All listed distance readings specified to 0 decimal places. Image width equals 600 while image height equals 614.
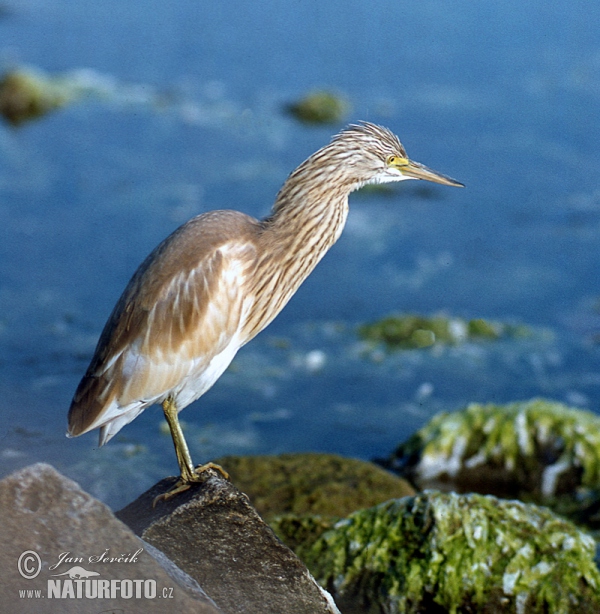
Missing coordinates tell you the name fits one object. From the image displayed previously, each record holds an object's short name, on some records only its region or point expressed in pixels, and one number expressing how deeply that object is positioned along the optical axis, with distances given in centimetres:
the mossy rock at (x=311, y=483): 1161
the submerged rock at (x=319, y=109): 2336
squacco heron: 920
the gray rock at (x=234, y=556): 824
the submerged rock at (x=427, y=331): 1748
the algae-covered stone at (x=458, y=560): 955
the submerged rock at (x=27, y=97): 2406
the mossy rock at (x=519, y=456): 1296
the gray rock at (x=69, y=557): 640
